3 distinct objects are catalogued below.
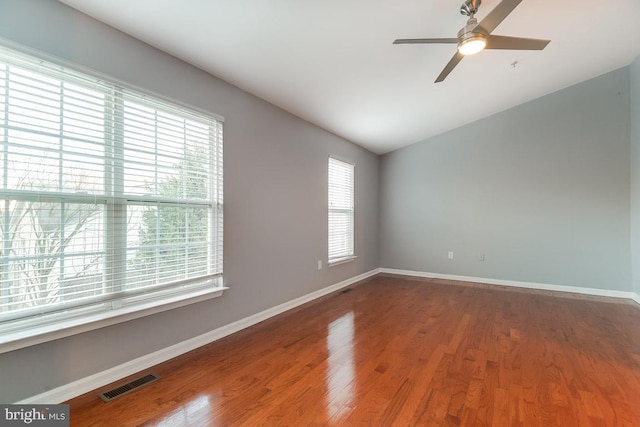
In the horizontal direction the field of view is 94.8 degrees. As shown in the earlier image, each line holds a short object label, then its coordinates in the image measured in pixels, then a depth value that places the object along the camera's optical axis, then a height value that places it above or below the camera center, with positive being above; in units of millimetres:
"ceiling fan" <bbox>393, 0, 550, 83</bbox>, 1922 +1227
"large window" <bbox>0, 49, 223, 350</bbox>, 1641 +140
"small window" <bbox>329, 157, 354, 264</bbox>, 4516 +110
